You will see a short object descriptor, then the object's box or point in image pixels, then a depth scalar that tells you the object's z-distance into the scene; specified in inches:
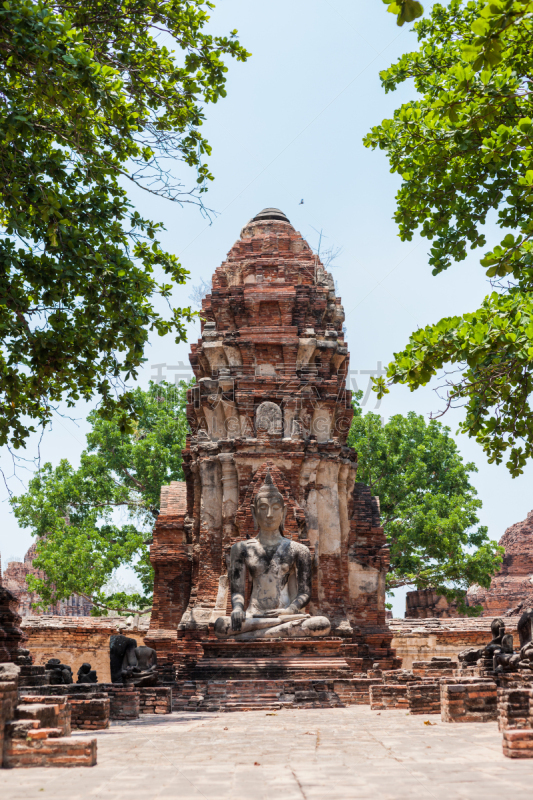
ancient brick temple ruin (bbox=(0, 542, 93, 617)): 1590.8
